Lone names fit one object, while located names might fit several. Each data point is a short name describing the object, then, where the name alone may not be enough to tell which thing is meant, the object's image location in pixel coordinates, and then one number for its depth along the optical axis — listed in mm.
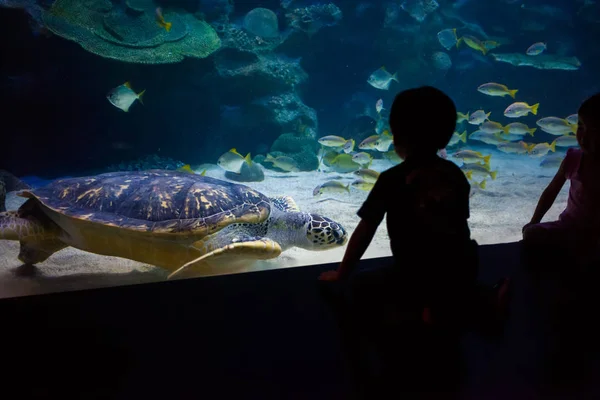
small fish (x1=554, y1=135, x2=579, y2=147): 6105
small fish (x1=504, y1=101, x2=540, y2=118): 5920
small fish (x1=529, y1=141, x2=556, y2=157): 5910
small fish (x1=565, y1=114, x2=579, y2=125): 5995
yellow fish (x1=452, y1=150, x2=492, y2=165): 5461
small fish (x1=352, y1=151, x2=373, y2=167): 5707
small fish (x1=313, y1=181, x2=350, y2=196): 4645
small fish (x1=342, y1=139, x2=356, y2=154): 6346
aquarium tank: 2402
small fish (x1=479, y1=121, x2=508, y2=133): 5941
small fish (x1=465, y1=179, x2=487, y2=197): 5301
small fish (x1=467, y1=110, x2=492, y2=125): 6074
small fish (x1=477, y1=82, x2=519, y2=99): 6102
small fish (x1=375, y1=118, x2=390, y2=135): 9154
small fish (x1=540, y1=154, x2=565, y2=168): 5762
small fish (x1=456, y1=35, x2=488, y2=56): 7788
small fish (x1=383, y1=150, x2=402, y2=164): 6059
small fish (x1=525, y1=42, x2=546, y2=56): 7195
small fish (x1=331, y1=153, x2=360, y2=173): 5749
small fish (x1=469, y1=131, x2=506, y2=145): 6117
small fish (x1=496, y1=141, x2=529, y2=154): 6009
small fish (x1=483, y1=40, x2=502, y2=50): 8383
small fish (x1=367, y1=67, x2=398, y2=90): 7398
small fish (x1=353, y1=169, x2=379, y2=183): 4582
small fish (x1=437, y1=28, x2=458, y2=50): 9281
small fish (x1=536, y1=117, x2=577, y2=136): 5754
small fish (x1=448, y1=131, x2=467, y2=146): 6500
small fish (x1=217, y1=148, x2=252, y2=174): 5719
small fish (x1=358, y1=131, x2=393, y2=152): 5727
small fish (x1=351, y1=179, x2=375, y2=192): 4625
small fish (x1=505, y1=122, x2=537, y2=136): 5965
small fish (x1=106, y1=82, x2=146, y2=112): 5101
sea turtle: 2266
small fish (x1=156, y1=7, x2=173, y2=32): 5318
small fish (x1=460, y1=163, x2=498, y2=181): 5066
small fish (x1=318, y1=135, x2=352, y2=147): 6035
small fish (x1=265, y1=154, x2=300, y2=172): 6454
